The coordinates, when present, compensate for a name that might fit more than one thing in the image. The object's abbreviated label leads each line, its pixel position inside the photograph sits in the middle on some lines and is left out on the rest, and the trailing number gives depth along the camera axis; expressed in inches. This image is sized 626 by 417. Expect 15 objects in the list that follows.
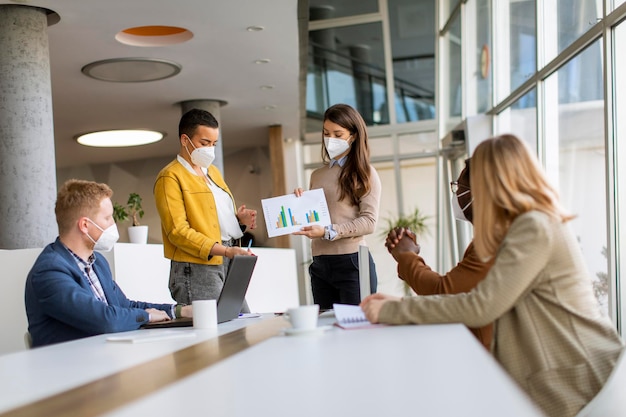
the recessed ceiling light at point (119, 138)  453.1
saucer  80.7
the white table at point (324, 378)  43.9
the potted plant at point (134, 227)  267.7
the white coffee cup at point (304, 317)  81.1
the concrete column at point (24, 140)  218.2
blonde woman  71.7
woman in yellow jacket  134.0
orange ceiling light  283.7
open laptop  107.1
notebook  84.4
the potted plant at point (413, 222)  469.0
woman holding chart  138.7
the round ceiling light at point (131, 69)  307.9
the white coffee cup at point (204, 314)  101.7
